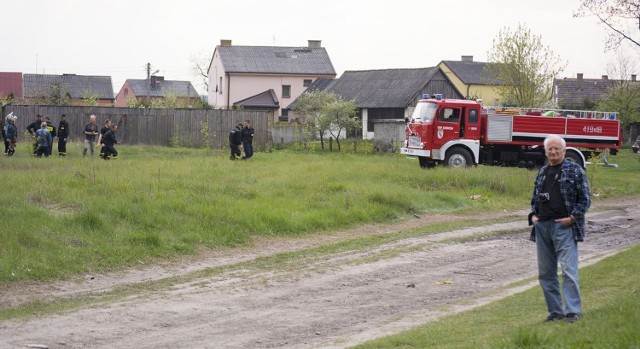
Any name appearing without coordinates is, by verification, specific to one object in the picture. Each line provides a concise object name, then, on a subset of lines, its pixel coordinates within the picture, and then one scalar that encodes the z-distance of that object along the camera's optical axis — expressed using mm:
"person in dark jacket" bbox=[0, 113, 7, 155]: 32406
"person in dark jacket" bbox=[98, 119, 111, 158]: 31891
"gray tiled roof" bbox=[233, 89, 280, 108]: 78875
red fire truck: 34406
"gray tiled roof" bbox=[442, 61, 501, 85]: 82375
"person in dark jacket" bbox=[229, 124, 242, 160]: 34812
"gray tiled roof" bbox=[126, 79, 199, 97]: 108812
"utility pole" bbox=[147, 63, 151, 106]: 95000
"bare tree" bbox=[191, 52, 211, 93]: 107812
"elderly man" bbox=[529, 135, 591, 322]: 9195
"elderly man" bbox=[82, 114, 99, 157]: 32875
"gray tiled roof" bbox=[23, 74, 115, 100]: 92869
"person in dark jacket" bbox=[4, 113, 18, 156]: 32344
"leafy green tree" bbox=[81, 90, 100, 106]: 73075
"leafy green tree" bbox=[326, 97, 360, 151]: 54906
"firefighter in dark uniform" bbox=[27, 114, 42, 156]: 35441
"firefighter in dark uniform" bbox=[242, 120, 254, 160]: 35938
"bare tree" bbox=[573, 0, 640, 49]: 42188
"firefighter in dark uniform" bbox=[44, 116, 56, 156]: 32403
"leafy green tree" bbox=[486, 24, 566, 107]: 50219
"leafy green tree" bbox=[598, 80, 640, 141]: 63406
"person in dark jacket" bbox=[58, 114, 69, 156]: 34094
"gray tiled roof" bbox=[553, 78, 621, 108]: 79688
